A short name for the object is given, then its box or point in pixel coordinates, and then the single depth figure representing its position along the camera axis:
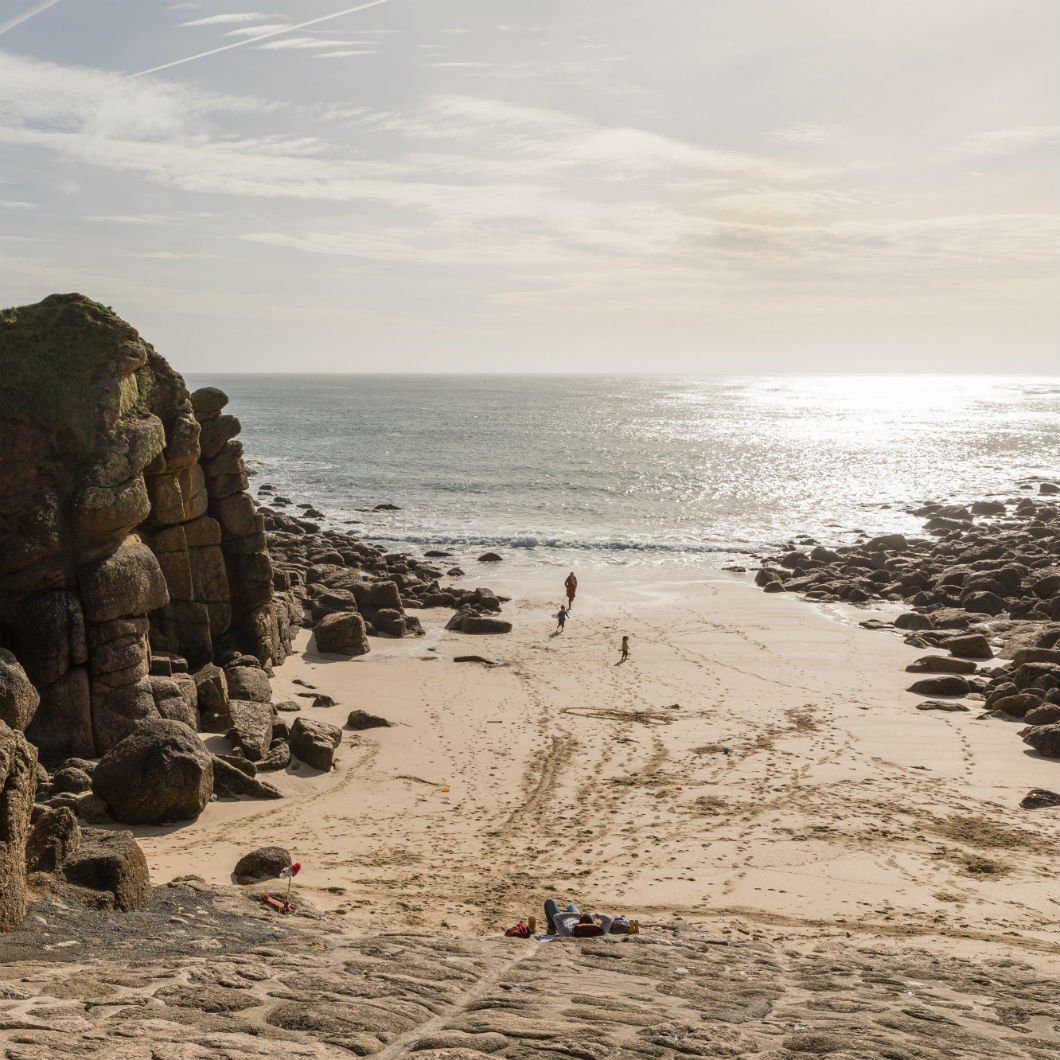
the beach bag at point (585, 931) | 11.55
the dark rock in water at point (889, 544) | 51.53
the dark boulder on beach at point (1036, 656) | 26.48
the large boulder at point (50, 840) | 10.79
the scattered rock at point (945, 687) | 25.66
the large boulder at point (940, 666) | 27.52
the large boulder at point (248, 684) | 21.62
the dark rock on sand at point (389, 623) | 31.64
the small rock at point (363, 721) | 21.88
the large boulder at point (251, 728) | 18.67
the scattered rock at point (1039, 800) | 17.64
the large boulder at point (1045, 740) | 20.55
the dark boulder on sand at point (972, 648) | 29.94
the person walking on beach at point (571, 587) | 36.25
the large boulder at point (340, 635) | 28.64
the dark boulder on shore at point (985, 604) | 36.34
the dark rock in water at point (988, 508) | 64.88
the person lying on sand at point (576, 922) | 11.57
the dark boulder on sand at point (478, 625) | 32.91
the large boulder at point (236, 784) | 17.17
